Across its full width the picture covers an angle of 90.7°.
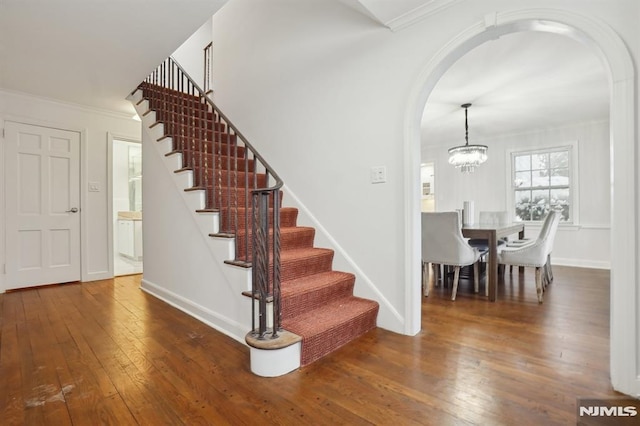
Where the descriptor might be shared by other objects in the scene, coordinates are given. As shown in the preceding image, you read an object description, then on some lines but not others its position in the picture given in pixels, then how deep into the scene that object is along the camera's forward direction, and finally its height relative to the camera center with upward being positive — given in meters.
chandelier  4.29 +0.78
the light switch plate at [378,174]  2.40 +0.29
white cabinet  5.86 -0.47
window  5.26 +0.49
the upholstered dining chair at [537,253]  3.15 -0.44
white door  3.68 +0.12
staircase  1.91 -0.38
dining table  3.13 -0.35
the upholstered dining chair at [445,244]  3.14 -0.33
